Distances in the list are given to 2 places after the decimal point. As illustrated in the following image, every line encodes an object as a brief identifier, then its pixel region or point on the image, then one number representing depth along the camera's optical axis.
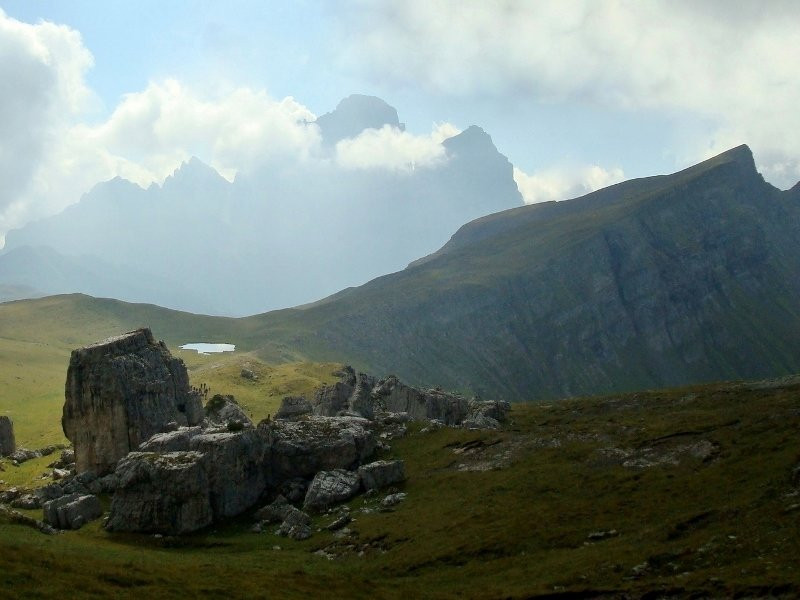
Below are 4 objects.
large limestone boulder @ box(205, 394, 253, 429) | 103.12
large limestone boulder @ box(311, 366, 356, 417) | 111.50
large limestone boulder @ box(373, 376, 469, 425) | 111.75
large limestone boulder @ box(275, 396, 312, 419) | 108.06
